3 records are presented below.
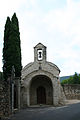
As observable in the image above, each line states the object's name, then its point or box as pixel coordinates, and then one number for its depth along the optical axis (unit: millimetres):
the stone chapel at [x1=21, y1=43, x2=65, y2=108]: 18609
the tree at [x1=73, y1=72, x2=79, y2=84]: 61316
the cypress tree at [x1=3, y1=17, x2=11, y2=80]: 16500
